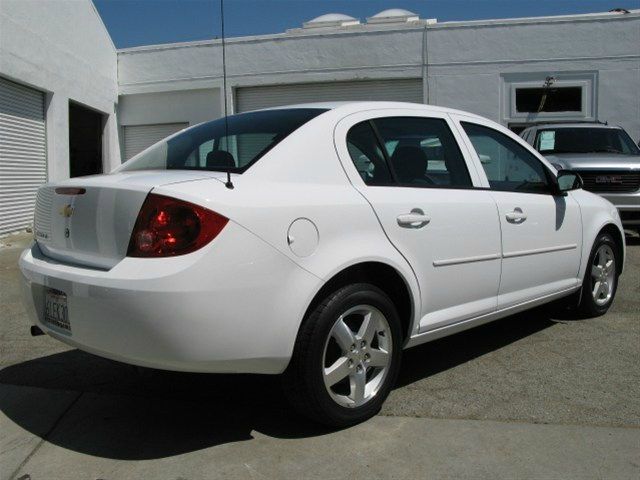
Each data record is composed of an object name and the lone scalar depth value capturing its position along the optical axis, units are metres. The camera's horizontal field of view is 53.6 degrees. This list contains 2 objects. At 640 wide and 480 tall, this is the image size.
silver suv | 8.96
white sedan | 2.61
